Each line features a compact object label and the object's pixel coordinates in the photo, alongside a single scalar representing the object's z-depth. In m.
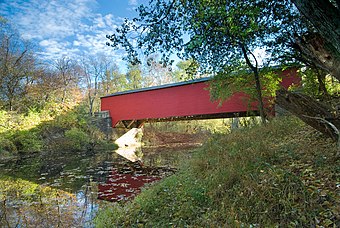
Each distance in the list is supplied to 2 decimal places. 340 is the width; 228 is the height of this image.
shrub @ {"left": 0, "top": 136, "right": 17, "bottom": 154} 12.62
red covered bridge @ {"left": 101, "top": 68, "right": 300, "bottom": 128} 12.55
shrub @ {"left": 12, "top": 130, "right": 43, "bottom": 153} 13.80
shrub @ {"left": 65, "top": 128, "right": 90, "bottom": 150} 15.62
